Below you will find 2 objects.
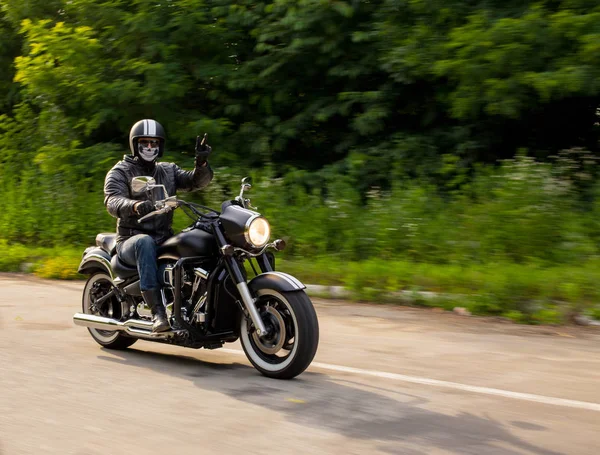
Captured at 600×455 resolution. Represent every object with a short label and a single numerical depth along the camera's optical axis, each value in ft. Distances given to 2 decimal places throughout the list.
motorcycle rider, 22.00
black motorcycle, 19.92
